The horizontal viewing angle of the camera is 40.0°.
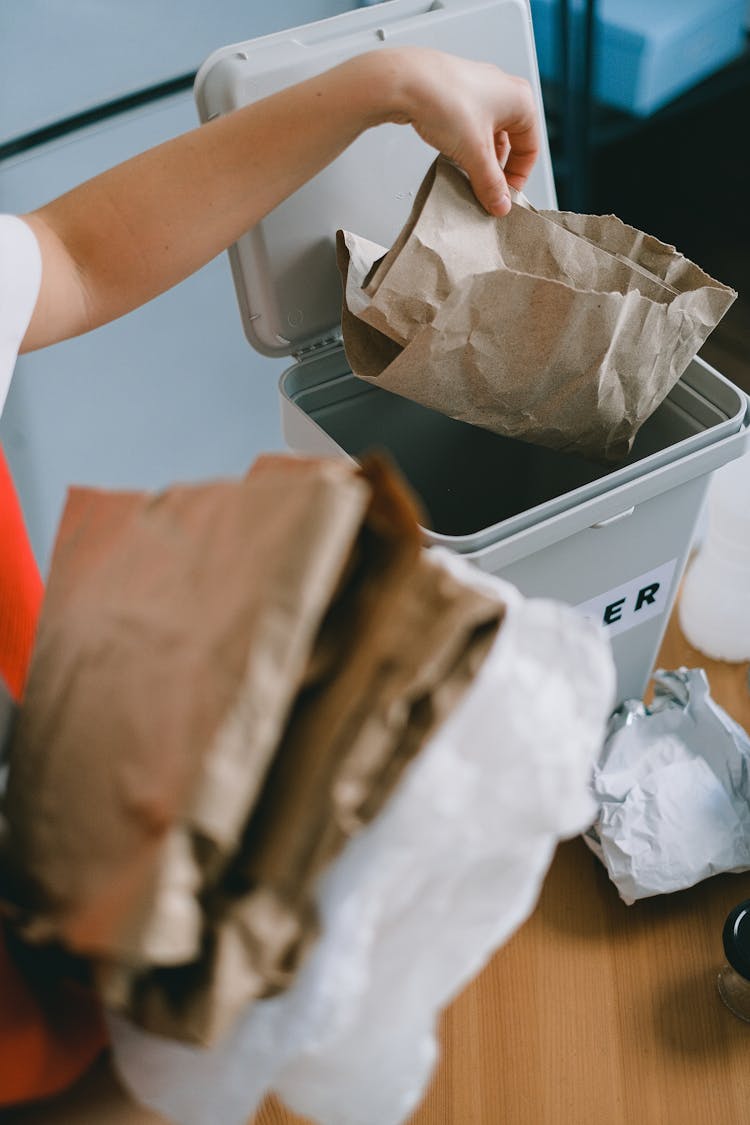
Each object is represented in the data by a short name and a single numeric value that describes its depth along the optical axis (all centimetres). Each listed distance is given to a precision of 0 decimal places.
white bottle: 110
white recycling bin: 80
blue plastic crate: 150
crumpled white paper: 90
